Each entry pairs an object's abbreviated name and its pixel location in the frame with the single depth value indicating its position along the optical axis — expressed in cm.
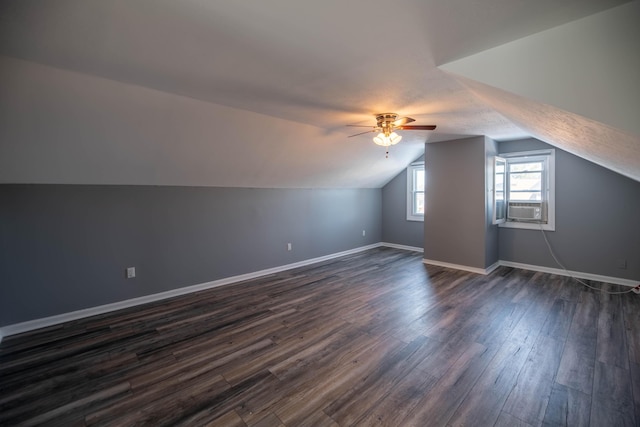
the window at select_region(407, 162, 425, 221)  664
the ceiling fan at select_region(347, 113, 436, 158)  326
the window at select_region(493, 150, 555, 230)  482
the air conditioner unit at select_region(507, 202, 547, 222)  490
